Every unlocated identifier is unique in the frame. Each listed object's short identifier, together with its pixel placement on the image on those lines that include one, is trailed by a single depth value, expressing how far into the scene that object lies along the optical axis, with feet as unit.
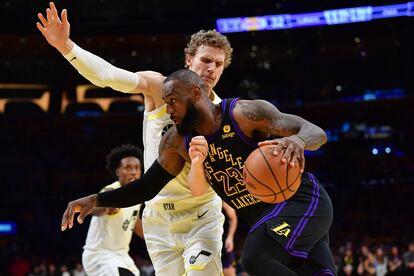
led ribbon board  54.49
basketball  10.61
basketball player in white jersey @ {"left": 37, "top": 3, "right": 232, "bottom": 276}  14.15
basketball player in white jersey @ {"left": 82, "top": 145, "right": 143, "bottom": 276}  20.39
